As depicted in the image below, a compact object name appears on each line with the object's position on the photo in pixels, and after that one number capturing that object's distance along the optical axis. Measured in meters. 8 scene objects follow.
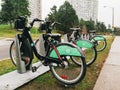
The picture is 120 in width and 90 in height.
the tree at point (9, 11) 25.17
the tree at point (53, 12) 36.10
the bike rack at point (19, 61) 2.51
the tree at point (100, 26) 51.36
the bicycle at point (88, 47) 3.37
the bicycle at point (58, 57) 2.20
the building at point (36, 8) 68.30
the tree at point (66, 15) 30.09
